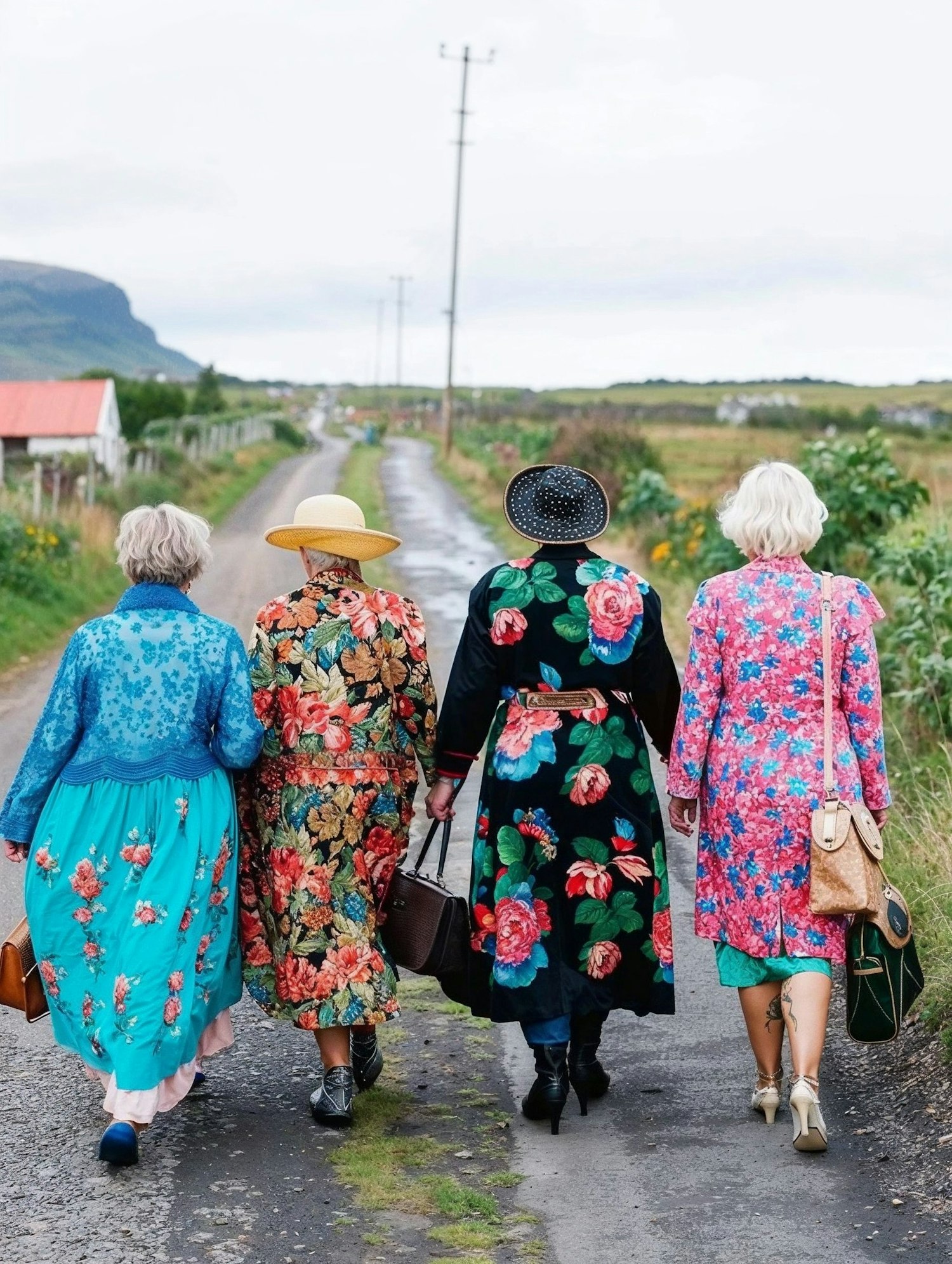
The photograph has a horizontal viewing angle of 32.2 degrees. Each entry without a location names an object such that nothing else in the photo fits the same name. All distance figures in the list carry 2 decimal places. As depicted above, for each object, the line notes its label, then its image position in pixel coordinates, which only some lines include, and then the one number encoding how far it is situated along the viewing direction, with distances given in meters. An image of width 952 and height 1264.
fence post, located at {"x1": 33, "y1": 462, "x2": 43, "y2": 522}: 20.44
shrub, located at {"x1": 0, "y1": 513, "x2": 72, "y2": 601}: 17.00
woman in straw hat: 4.83
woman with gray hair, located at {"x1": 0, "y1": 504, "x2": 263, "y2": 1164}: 4.57
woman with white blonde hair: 4.69
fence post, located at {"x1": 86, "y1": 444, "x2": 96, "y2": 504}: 23.94
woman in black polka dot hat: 4.88
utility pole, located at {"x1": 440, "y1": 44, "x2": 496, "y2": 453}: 47.15
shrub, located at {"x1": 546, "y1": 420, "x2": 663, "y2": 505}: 28.25
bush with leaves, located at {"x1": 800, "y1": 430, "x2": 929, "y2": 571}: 13.53
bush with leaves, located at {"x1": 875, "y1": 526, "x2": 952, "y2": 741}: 8.90
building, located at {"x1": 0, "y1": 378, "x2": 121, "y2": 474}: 53.59
